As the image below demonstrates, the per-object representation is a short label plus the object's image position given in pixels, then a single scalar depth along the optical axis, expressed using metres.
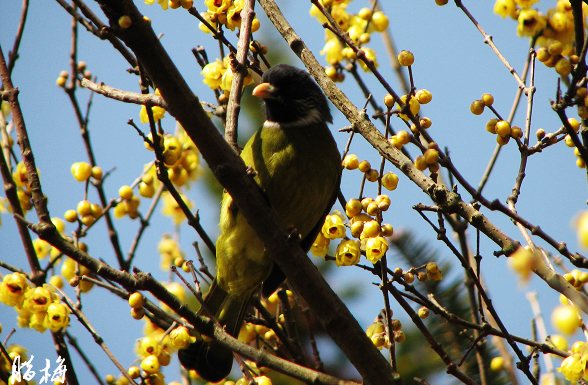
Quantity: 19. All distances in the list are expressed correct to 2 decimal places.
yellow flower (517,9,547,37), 6.43
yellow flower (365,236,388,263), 5.69
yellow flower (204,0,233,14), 6.91
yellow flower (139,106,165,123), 7.29
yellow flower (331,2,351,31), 8.53
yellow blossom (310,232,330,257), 7.10
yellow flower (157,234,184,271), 10.16
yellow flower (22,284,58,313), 6.20
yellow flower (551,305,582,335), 5.34
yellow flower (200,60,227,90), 7.30
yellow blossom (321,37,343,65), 8.22
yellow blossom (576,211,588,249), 4.34
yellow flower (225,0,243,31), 7.05
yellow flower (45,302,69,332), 6.14
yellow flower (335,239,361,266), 6.13
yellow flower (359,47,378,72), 7.68
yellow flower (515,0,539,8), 6.56
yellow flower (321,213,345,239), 6.54
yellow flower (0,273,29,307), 6.19
